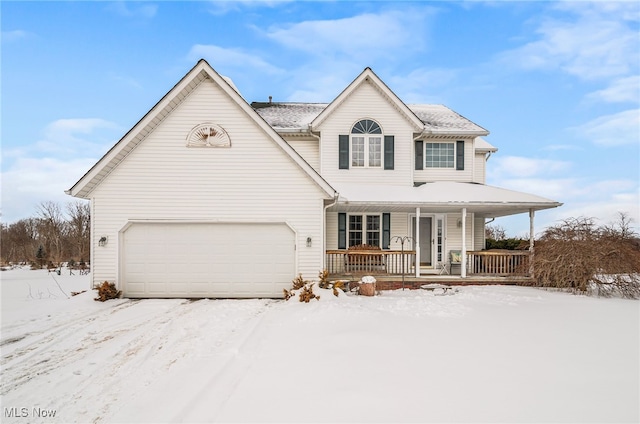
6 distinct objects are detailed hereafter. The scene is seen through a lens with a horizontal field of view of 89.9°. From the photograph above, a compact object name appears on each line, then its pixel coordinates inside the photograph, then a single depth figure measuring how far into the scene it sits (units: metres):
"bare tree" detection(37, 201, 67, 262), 24.67
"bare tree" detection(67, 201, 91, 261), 24.50
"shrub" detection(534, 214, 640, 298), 10.76
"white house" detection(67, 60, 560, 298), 10.20
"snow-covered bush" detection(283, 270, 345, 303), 9.31
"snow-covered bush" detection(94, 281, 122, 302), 9.84
